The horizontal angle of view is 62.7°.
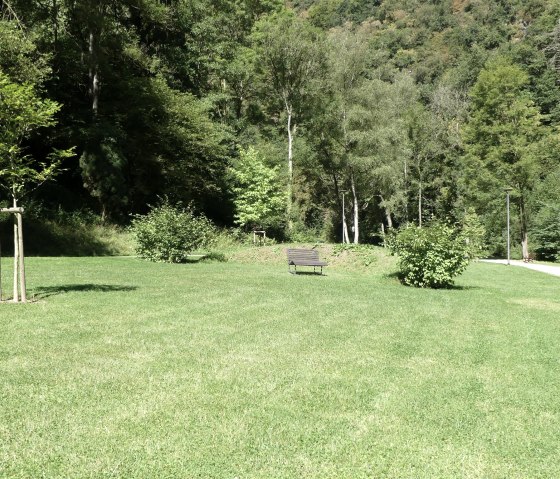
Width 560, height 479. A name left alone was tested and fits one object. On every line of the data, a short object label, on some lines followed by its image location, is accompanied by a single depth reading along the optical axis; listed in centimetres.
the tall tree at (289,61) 3666
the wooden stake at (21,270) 873
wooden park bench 1655
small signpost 3138
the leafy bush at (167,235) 1848
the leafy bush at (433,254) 1307
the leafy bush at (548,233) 3036
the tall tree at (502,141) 3213
